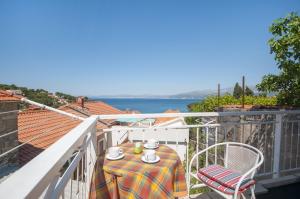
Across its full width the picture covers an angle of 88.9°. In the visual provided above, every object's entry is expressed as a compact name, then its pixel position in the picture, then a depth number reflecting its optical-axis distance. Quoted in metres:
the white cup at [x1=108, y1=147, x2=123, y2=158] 1.45
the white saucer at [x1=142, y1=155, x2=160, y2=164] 1.37
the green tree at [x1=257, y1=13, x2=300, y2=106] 2.64
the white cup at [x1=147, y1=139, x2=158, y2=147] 1.69
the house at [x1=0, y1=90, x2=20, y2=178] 3.39
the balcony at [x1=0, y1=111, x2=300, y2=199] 0.44
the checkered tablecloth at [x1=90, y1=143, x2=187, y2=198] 1.21
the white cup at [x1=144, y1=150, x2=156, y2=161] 1.38
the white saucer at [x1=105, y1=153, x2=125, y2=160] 1.42
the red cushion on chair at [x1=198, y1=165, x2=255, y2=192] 1.46
